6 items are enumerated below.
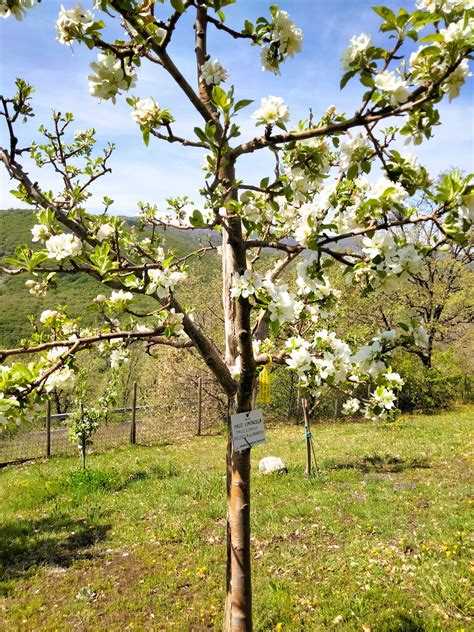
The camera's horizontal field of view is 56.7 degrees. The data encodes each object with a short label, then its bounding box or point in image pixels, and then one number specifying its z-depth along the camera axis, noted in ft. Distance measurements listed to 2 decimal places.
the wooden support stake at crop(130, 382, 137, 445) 43.58
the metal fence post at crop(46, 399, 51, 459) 38.37
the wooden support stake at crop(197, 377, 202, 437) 49.66
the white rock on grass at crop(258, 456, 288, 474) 26.96
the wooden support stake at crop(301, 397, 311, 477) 26.01
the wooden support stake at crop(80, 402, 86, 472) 31.33
